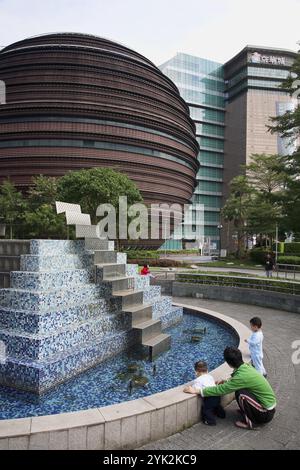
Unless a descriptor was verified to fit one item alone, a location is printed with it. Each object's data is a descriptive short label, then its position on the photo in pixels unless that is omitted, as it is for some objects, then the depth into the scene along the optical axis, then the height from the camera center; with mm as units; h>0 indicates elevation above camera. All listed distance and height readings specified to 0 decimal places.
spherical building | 51000 +20518
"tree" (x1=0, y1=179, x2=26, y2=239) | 39806 +4387
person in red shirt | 17719 -1752
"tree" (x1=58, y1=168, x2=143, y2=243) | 30031 +4778
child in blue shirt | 6477 -2122
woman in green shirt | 4844 -2348
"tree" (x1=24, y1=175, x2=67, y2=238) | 29906 +1395
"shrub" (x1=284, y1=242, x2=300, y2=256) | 35875 -1008
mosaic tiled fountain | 6871 -1986
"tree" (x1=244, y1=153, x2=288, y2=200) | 42109 +8997
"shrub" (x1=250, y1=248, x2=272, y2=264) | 36084 -1857
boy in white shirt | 5098 -2570
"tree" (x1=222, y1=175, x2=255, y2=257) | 44194 +4906
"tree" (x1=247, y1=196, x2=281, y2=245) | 37438 +2713
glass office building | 93375 +36475
